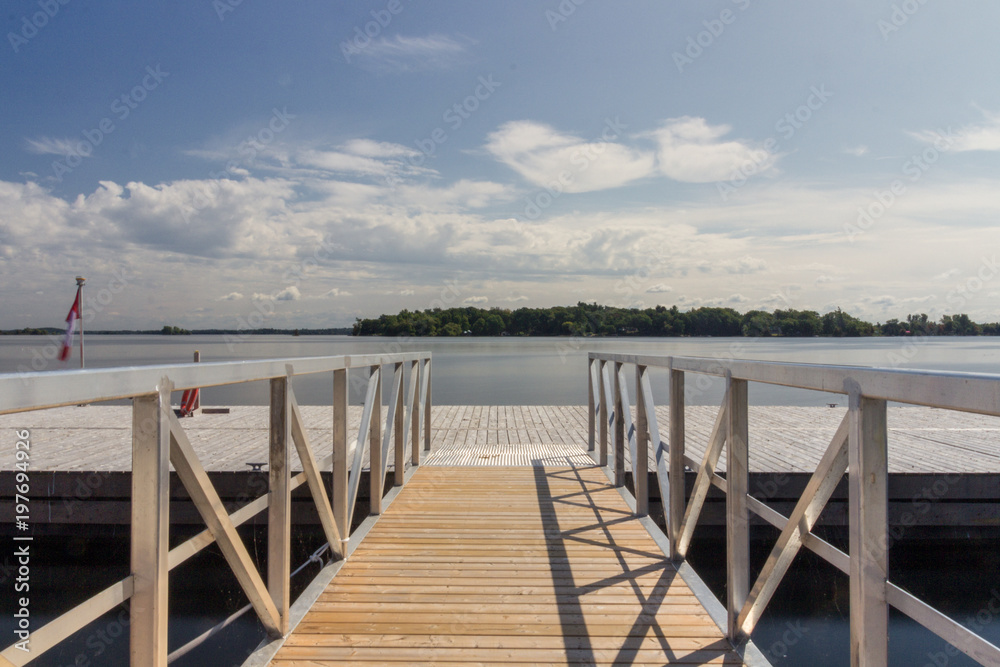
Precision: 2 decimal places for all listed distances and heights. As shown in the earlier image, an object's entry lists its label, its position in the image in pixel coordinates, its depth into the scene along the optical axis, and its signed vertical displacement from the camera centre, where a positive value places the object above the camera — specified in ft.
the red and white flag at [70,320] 36.11 +0.95
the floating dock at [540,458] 16.63 -4.05
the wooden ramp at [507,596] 7.23 -3.82
